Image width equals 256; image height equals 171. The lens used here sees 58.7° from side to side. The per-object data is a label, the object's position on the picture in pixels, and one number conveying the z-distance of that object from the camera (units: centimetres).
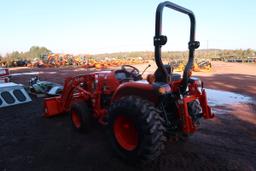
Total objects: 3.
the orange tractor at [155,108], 311
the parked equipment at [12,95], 755
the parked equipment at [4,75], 1100
